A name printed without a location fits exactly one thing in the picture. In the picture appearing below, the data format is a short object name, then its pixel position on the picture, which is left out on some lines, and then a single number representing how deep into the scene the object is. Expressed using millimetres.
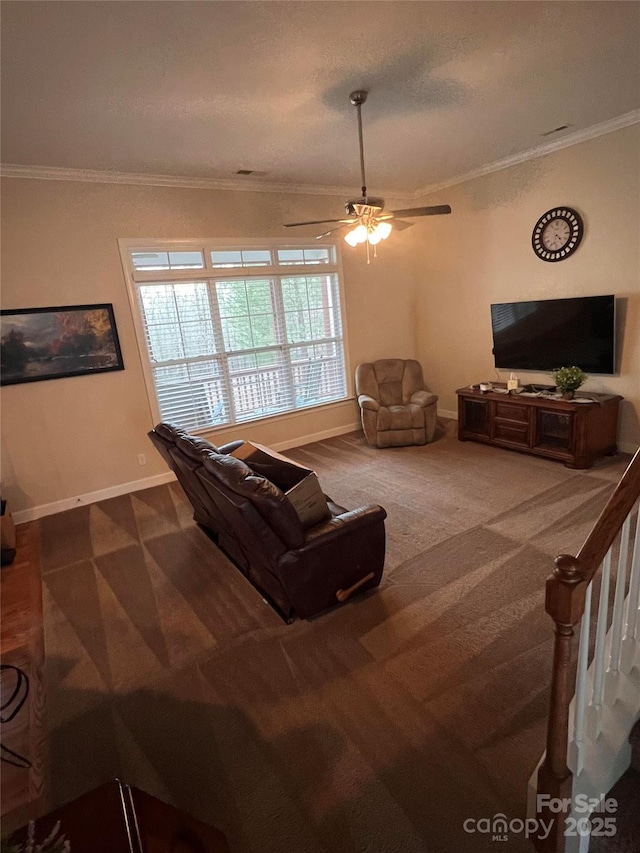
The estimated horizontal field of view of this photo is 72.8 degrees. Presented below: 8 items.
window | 4484
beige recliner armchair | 5164
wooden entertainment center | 4094
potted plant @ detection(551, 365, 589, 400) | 4168
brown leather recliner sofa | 2143
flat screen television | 4172
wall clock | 4320
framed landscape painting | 3816
